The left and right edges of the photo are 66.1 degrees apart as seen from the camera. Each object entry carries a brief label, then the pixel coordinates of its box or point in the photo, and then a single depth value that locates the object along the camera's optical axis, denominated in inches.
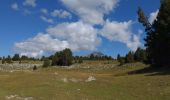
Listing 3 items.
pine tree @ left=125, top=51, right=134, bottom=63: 2167.7
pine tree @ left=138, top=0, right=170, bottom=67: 1116.9
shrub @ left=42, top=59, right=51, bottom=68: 2321.1
